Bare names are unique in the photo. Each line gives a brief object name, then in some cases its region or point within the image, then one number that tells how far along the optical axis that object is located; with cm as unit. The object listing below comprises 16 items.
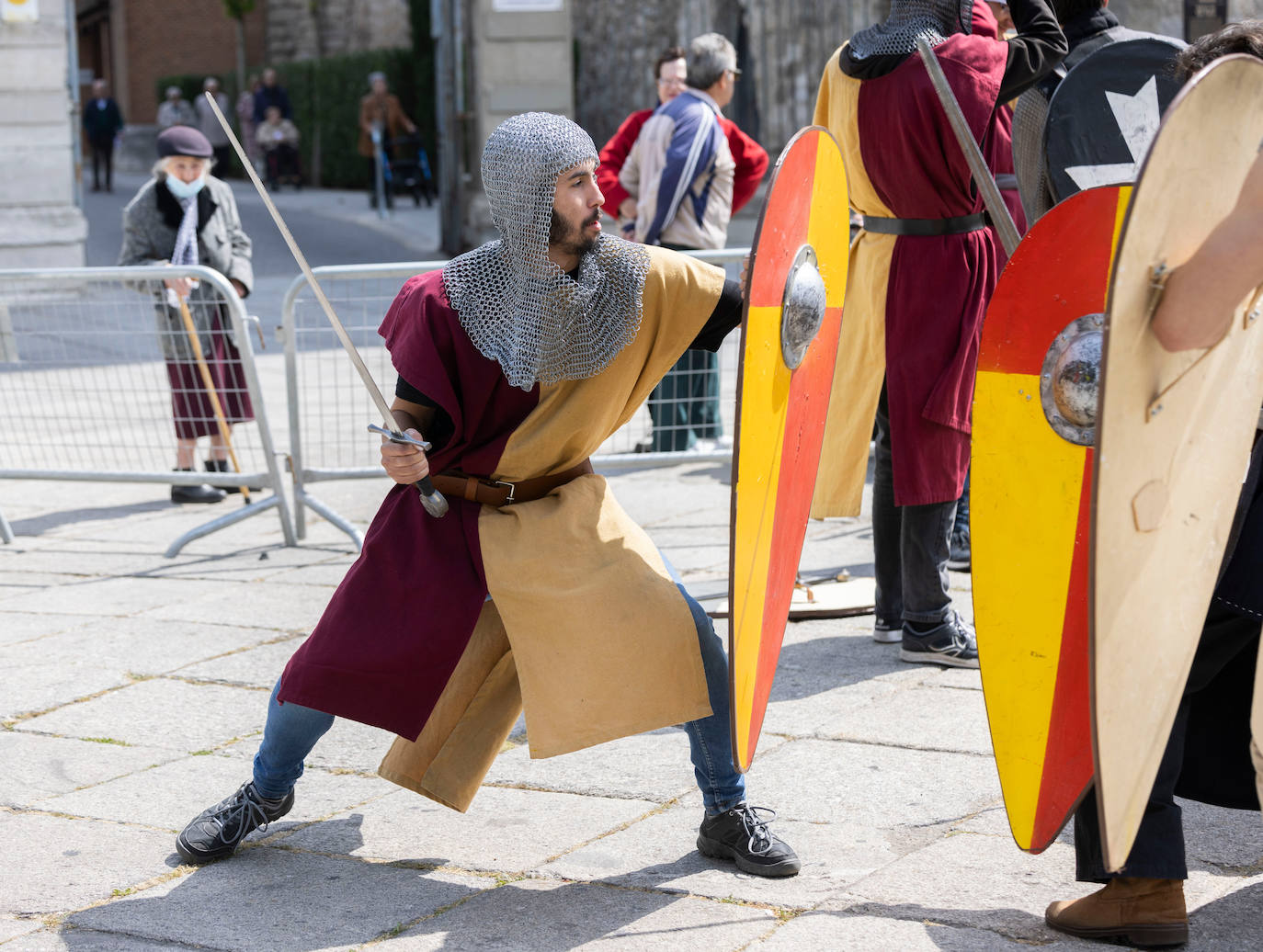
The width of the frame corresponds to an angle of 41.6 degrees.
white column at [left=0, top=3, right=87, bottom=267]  1262
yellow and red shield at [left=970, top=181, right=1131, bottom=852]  256
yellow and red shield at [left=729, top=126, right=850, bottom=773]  264
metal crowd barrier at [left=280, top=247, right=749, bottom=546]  589
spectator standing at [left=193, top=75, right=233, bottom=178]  2531
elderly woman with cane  632
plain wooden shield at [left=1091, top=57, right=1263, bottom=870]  209
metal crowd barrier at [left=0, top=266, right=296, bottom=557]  629
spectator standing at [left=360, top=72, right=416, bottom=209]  2159
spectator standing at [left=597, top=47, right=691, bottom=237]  749
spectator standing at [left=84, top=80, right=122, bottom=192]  2498
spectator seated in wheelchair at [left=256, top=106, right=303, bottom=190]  2531
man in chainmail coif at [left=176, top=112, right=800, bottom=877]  294
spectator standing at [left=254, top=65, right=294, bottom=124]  2580
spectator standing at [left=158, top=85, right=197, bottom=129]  2662
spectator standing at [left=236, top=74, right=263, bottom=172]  2656
